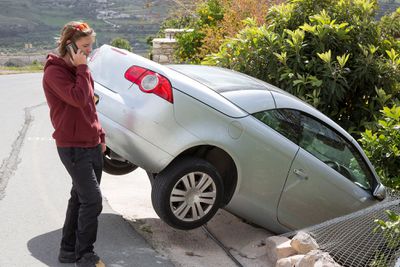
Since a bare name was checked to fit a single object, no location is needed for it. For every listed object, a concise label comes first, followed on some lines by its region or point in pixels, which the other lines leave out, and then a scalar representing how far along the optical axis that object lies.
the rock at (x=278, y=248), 4.56
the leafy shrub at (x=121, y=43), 41.58
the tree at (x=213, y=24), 12.01
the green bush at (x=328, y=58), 7.20
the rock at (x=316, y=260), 3.87
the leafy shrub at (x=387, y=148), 6.40
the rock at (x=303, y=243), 4.33
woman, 3.87
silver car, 4.71
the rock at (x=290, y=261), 4.21
